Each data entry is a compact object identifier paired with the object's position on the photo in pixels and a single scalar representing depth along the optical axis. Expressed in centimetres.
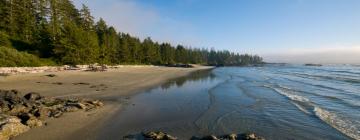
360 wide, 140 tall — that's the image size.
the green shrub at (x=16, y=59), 3183
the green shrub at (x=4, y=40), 4055
